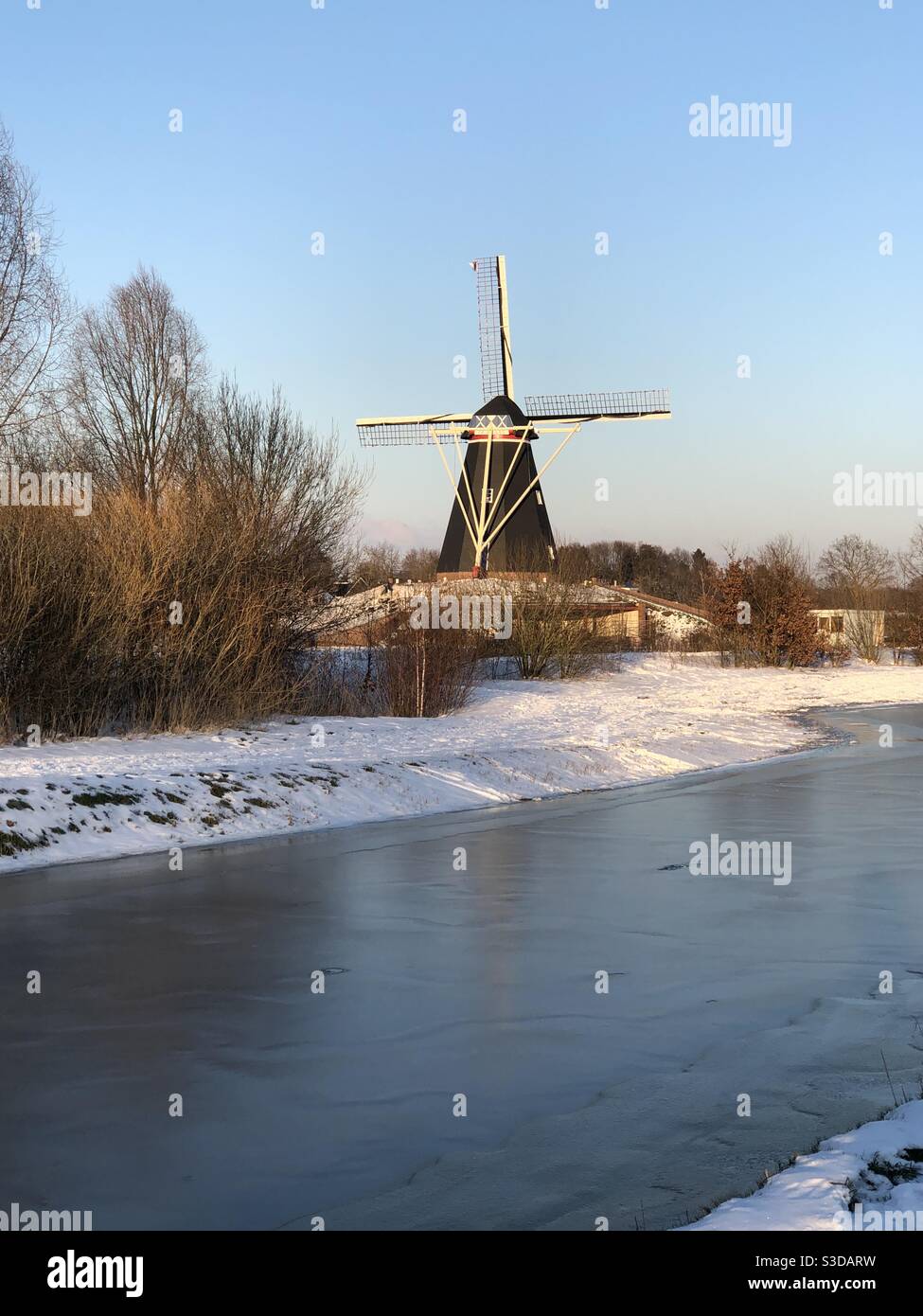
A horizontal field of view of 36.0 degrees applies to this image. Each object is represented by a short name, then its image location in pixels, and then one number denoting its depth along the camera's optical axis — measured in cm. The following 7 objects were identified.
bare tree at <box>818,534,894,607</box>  9904
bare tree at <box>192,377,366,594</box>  2916
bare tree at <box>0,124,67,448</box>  3319
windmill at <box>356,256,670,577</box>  6203
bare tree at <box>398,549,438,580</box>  6879
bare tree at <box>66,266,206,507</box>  5003
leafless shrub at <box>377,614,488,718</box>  3266
